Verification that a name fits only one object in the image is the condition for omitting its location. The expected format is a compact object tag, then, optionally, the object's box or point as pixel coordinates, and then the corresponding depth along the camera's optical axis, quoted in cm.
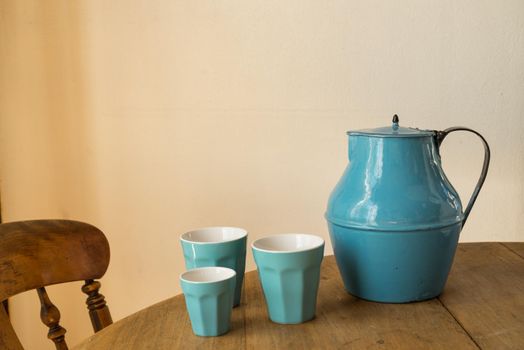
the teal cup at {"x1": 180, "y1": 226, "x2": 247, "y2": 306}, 84
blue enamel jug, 86
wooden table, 75
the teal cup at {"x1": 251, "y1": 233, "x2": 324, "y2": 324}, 79
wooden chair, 82
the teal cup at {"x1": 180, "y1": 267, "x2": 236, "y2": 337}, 75
